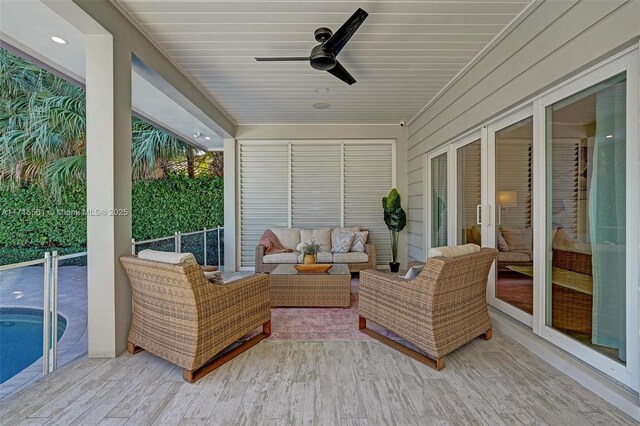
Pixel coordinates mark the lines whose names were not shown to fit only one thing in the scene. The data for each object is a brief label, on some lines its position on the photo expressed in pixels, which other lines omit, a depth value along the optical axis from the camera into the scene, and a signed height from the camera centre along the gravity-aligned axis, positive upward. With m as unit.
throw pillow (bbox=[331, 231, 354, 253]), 5.12 -0.56
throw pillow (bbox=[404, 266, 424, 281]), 2.37 -0.52
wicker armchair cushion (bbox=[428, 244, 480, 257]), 2.17 -0.32
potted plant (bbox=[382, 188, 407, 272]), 5.33 -0.10
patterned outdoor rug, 2.72 -1.21
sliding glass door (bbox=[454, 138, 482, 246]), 3.40 +0.27
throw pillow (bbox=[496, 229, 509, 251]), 2.98 -0.33
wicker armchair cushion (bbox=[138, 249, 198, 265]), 2.00 -0.34
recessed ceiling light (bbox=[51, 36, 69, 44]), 2.49 +1.55
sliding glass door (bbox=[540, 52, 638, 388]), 1.74 -0.07
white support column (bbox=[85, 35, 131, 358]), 2.24 +0.11
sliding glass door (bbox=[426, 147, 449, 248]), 4.28 +0.19
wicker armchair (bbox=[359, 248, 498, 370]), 2.10 -0.77
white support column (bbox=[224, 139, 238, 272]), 5.61 +0.16
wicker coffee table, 3.47 -0.97
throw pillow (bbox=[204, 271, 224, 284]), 2.26 -0.53
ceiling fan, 2.23 +1.42
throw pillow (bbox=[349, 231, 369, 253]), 5.12 -0.56
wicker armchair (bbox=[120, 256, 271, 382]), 1.97 -0.78
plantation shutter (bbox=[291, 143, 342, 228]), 5.77 +0.55
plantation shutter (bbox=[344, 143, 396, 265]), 5.78 +0.51
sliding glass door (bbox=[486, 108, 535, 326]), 2.64 -0.02
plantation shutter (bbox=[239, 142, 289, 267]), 5.73 +0.41
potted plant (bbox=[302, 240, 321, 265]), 3.90 -0.60
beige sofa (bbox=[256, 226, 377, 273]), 4.84 -0.81
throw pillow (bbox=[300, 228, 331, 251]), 5.36 -0.49
